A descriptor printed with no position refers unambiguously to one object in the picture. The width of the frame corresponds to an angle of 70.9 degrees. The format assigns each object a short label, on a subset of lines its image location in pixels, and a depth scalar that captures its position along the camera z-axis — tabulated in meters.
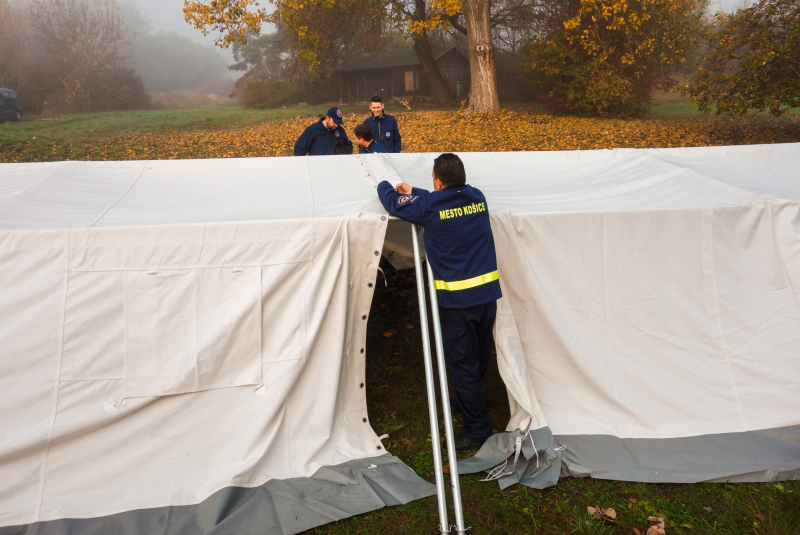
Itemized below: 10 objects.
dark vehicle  20.02
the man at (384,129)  7.41
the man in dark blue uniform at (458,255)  3.46
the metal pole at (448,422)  2.87
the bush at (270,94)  28.25
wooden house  27.98
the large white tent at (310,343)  3.18
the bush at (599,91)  18.58
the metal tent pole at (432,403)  2.86
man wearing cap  6.94
